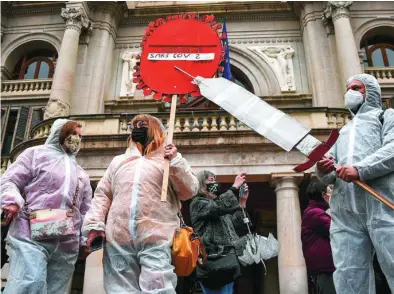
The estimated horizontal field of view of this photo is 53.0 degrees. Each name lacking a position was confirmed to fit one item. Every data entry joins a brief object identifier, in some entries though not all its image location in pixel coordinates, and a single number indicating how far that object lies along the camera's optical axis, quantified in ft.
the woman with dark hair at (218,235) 15.07
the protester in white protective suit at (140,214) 10.59
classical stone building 34.88
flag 31.49
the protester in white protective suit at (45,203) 11.65
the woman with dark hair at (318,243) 14.30
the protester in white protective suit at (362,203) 10.77
